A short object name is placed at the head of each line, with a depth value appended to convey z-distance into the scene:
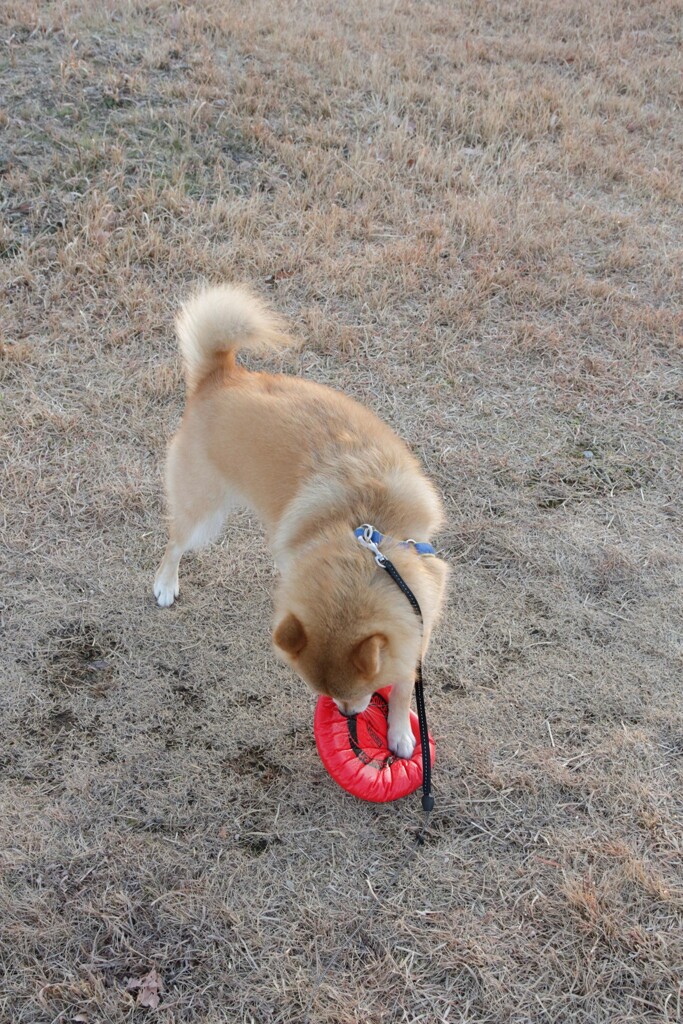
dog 2.16
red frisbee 2.54
